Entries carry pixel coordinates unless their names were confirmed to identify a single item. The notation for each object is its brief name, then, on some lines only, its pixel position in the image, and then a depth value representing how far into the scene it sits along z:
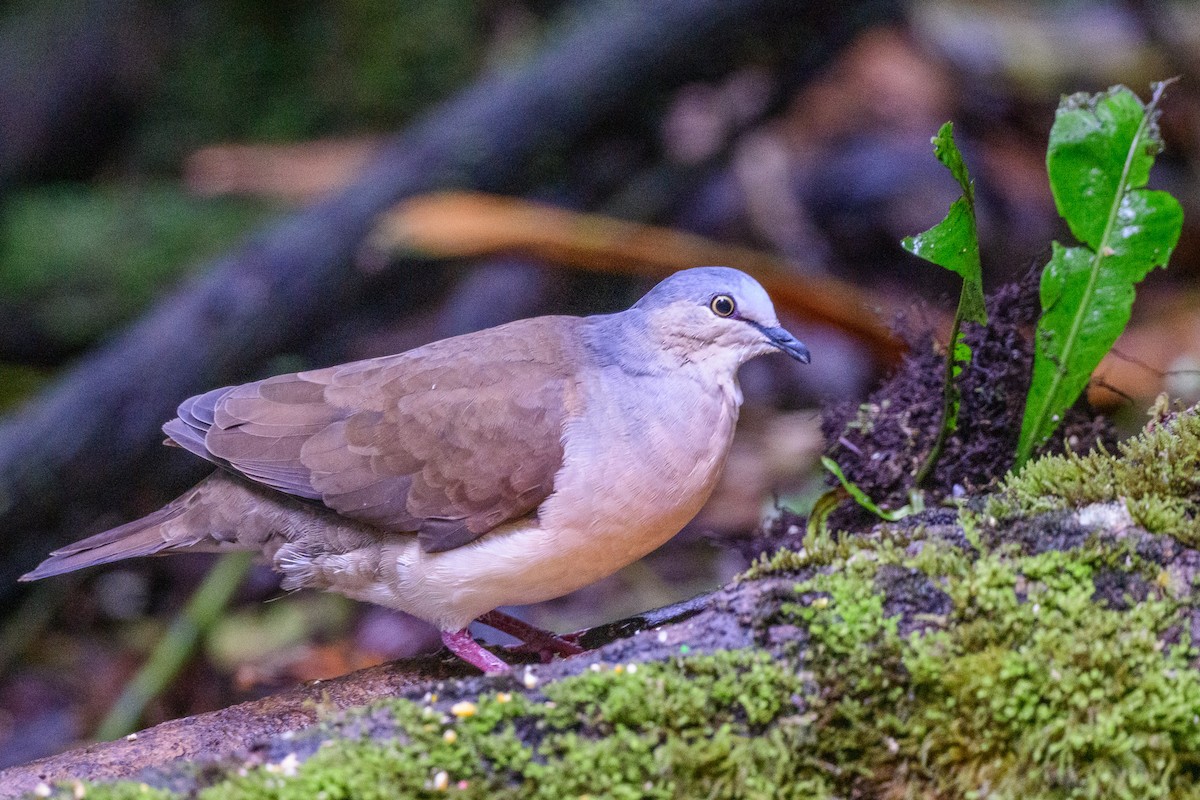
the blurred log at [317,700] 5.63
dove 6.64
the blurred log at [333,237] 12.61
